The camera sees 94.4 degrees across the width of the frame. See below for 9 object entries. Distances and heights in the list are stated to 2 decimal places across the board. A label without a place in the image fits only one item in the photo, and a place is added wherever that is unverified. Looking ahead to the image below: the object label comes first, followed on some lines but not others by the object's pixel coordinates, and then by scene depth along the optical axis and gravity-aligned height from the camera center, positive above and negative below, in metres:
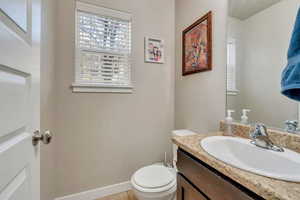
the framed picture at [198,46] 1.29 +0.55
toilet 1.10 -0.71
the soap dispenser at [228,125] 1.04 -0.20
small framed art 1.73 +0.62
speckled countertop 0.40 -0.27
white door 0.42 +0.00
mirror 0.82 +0.29
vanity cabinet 0.51 -0.37
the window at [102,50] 1.48 +0.55
